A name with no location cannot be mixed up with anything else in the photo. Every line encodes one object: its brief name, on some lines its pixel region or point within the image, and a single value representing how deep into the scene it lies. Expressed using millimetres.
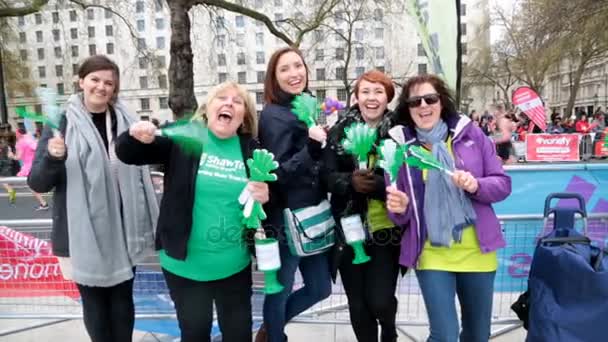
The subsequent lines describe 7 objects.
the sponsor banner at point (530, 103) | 12406
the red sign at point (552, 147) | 12969
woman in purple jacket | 2213
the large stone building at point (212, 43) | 14609
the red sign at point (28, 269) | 3473
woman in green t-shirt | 2172
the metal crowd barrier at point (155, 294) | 3373
